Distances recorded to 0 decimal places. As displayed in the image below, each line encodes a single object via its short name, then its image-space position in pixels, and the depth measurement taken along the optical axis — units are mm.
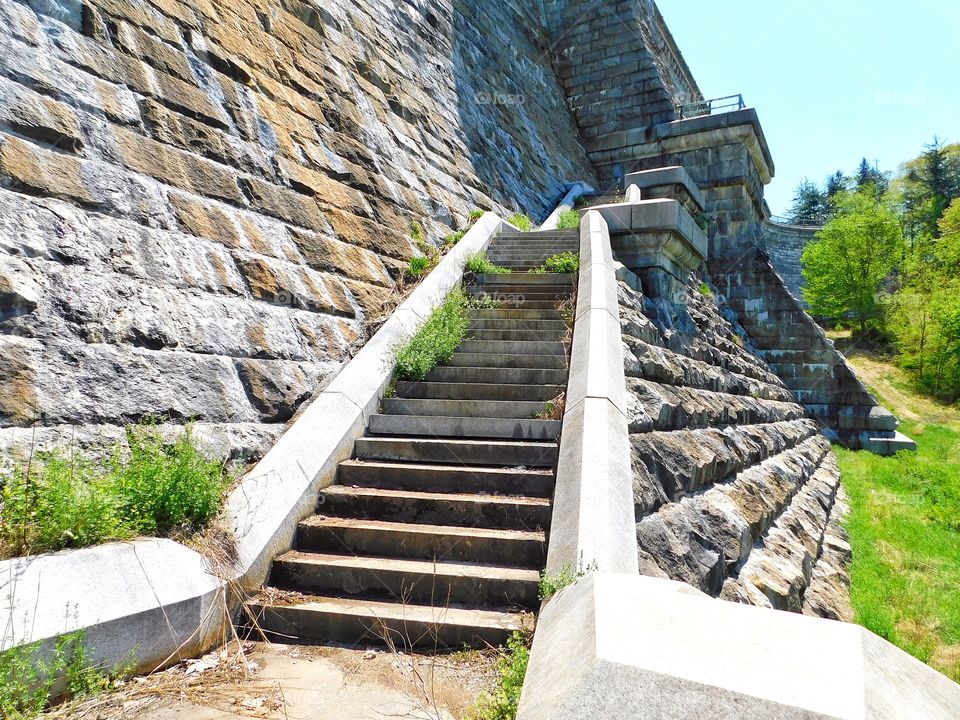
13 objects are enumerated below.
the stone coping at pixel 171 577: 2455
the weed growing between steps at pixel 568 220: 11102
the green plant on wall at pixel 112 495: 2729
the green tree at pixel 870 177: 57000
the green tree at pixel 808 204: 65250
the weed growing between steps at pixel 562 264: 8008
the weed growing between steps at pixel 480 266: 8181
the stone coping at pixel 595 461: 3119
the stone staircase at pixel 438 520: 3346
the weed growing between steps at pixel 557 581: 2930
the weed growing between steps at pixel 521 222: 11180
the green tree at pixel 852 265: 28031
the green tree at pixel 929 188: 41562
